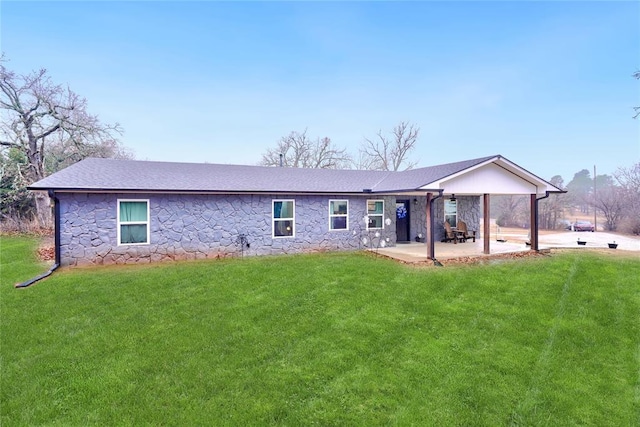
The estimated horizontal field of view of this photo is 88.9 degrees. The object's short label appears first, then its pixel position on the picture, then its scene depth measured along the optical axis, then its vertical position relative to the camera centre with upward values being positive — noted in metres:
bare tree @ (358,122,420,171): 35.94 +7.67
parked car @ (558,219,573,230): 23.63 -0.77
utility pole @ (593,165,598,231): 22.16 +0.53
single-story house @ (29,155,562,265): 9.88 +0.40
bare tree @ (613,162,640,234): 18.99 +1.25
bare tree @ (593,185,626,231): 20.97 +0.43
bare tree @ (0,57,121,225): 20.25 +6.56
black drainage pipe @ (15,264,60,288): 8.01 -1.57
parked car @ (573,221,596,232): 21.55 -0.87
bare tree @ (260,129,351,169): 35.47 +7.02
